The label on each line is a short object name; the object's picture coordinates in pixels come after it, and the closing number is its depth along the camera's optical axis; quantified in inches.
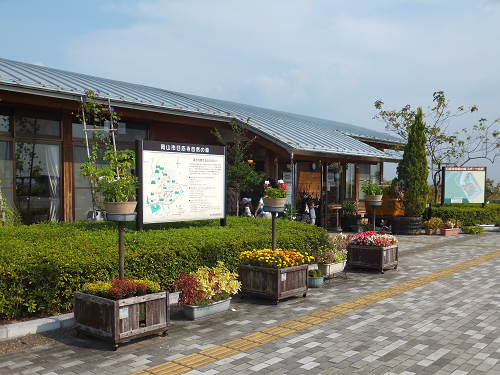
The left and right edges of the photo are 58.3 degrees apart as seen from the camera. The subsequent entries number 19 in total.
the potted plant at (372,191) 536.9
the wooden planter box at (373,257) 413.1
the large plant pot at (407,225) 756.0
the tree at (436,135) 995.3
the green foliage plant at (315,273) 352.8
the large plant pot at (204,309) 262.5
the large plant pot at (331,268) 385.1
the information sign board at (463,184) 879.1
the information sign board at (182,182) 343.3
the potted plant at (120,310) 215.5
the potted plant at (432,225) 764.0
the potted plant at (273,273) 302.0
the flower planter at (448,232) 760.8
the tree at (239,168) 546.3
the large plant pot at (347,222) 778.2
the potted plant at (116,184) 256.7
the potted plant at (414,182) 754.8
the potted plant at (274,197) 337.4
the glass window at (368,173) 934.3
